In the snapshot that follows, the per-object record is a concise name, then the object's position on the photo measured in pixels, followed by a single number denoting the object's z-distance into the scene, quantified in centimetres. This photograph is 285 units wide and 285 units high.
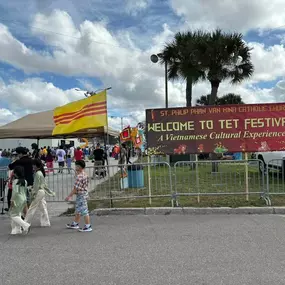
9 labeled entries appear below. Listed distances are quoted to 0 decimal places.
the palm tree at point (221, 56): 1997
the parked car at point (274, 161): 890
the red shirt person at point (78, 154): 1765
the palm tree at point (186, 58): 2064
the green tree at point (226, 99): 4644
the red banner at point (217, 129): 873
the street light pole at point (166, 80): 2253
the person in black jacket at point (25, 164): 744
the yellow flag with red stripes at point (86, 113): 862
